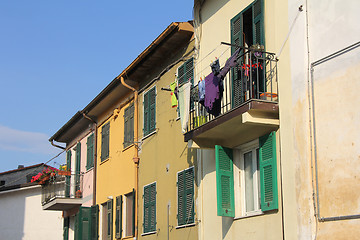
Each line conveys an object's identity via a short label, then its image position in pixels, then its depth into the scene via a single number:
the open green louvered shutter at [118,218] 18.61
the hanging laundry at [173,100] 14.53
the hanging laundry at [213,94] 11.94
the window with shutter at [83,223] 21.59
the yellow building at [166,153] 14.41
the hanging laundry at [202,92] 12.45
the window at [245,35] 11.38
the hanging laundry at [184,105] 13.45
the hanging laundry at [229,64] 11.16
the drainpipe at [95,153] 21.66
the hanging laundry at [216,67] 11.82
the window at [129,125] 18.55
